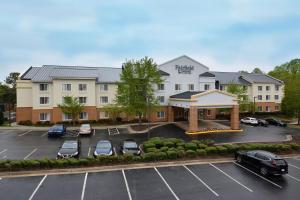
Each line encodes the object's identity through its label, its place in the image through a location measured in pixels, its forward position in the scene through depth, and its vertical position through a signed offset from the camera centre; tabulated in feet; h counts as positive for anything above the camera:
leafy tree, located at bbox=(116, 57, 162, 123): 123.34 +9.38
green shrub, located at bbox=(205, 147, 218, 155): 71.51 -14.10
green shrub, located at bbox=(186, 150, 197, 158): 69.79 -14.69
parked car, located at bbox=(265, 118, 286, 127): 138.62 -11.33
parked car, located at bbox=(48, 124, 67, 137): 103.50 -11.73
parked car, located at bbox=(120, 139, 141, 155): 69.31 -13.46
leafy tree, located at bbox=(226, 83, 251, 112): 156.97 +6.21
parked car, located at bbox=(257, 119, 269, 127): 137.28 -11.49
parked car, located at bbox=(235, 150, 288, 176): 54.70 -14.33
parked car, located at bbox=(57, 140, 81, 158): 65.62 -13.19
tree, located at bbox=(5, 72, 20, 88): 253.28 +28.34
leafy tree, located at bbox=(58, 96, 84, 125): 128.49 -1.56
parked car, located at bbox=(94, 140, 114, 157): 66.69 -13.14
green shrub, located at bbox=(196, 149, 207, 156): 70.69 -14.76
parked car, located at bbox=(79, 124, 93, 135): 106.88 -11.85
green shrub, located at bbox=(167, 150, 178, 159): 67.67 -14.48
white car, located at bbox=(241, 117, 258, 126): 139.64 -10.62
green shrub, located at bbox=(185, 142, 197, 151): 74.38 -13.63
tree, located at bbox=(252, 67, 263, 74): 344.08 +48.54
